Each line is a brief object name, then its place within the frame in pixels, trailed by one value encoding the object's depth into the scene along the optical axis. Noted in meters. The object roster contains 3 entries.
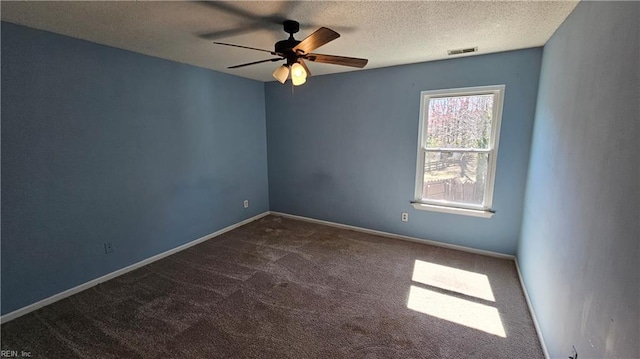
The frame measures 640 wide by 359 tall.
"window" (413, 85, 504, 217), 3.16
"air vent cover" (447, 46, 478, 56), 2.79
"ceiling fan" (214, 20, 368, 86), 2.02
